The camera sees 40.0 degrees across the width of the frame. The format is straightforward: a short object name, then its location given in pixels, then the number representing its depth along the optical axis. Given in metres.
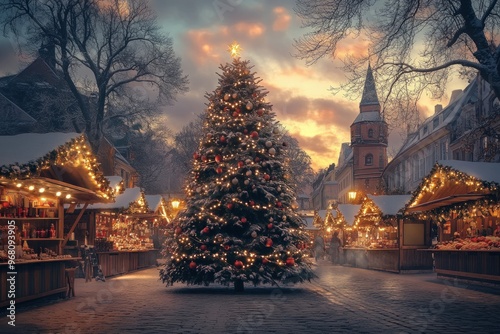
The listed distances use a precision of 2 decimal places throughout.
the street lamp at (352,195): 48.47
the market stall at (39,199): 14.51
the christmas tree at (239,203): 18.59
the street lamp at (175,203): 44.26
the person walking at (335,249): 45.97
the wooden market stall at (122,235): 28.70
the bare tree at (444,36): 21.23
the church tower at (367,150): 91.31
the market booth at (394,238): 32.06
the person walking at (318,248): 51.16
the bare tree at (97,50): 34.28
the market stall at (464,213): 20.52
